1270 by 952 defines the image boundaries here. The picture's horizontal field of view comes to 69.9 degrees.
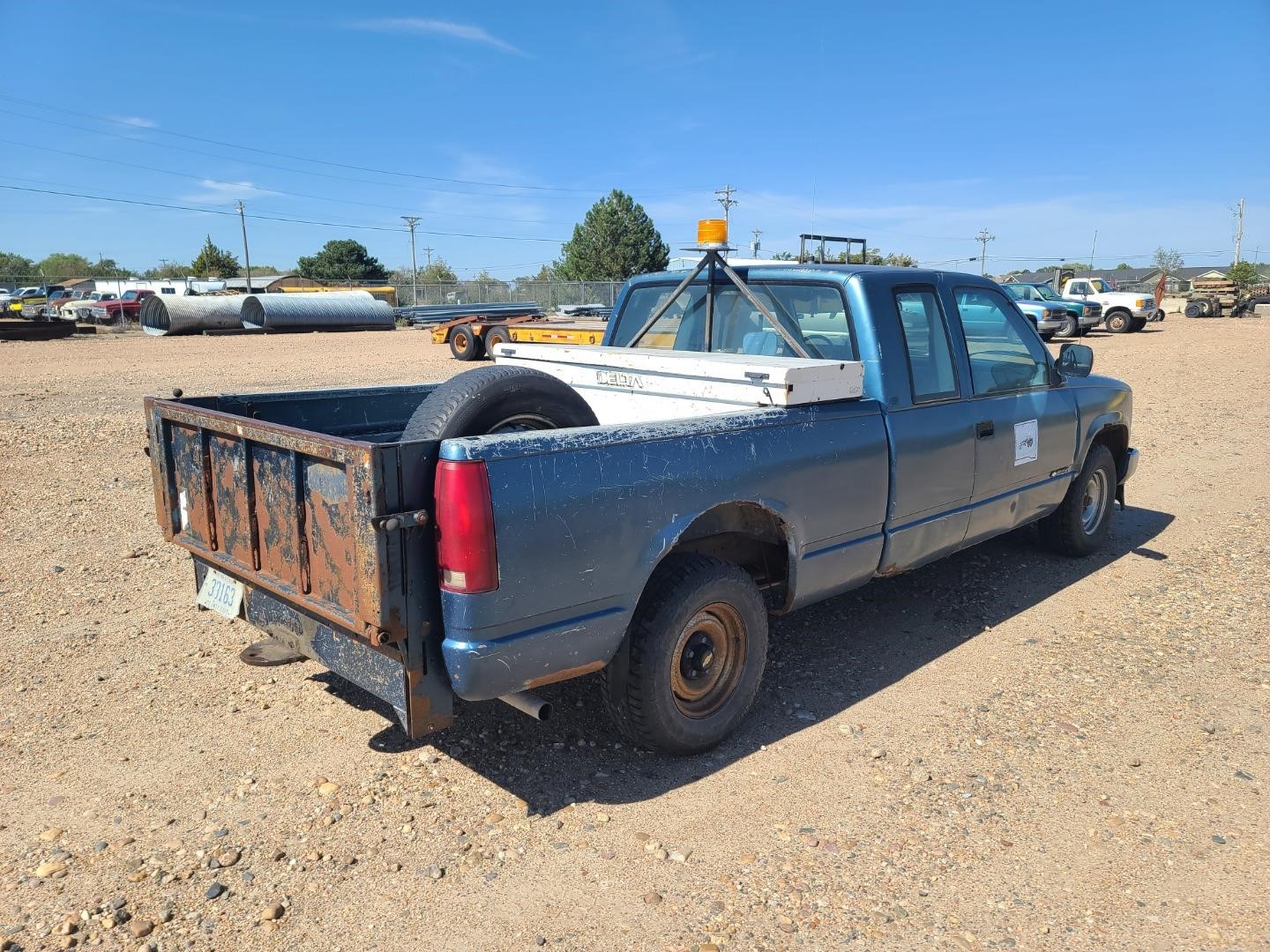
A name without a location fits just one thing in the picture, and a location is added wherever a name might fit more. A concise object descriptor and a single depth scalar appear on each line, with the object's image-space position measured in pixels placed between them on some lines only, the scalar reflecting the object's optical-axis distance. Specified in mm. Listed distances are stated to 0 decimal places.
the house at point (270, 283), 60219
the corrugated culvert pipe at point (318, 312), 33625
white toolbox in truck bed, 3885
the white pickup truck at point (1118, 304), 30656
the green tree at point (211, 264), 77750
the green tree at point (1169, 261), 119312
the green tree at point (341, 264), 77250
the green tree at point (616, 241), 71000
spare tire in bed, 3328
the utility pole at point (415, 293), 51953
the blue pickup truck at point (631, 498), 2906
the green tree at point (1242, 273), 60312
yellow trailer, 18531
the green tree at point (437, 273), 81581
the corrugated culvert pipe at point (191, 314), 32500
